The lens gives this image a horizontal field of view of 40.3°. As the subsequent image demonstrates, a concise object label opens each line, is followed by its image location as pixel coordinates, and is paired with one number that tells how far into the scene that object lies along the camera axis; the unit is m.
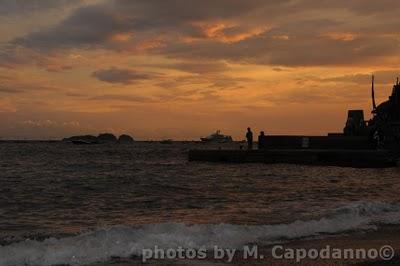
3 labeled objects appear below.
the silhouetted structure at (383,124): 46.94
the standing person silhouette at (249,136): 47.19
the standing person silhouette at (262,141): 50.72
